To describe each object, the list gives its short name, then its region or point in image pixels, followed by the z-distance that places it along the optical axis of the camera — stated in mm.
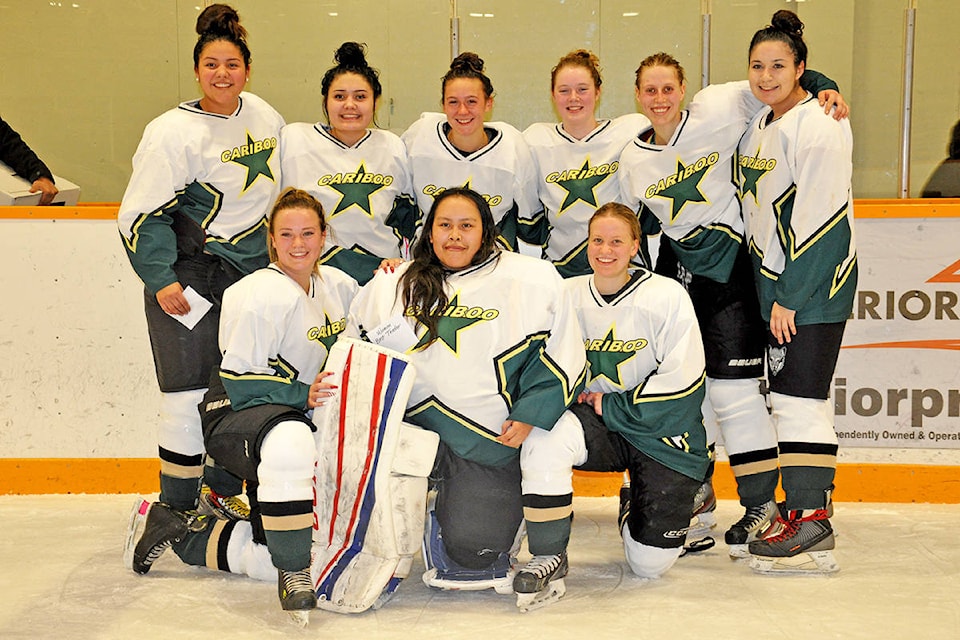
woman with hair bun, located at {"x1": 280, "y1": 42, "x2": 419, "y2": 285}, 3115
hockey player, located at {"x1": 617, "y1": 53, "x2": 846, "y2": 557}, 3018
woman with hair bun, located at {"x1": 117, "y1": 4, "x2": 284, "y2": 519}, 2967
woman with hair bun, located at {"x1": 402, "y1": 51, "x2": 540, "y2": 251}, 3131
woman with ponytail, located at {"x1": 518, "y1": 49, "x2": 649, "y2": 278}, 3145
